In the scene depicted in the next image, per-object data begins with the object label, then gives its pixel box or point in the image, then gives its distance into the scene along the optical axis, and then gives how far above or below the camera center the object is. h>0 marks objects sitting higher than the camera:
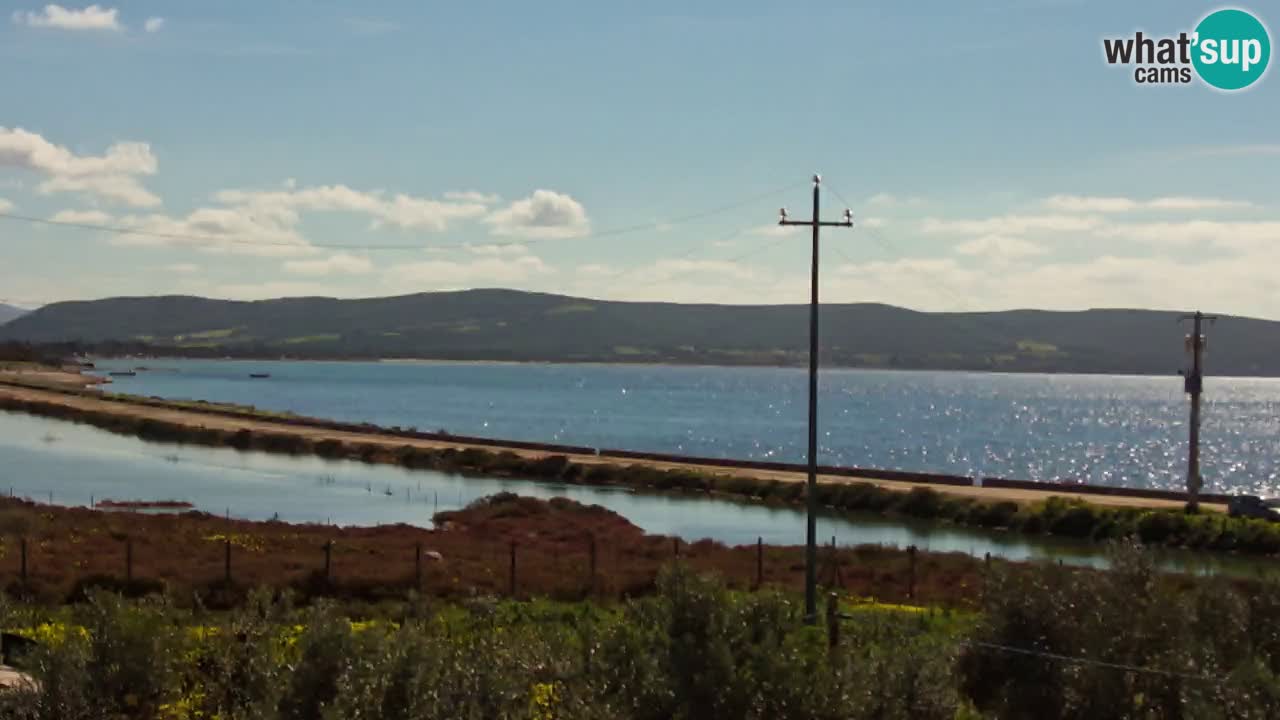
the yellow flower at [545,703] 18.36 -5.32
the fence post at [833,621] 22.30 -4.65
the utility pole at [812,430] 32.62 -1.66
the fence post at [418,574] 41.11 -7.27
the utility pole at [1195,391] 71.00 -0.79
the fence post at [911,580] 44.22 -7.57
